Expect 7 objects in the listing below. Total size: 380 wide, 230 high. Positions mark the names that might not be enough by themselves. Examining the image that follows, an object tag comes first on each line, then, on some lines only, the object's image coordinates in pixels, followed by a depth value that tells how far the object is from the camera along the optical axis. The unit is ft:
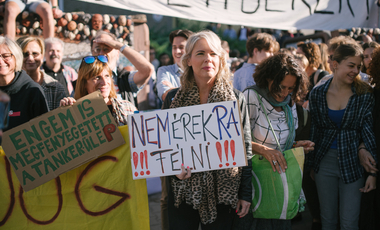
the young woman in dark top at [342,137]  8.01
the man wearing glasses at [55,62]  10.87
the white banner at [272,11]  12.07
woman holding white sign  5.99
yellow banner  6.75
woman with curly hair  7.07
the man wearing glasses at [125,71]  8.80
